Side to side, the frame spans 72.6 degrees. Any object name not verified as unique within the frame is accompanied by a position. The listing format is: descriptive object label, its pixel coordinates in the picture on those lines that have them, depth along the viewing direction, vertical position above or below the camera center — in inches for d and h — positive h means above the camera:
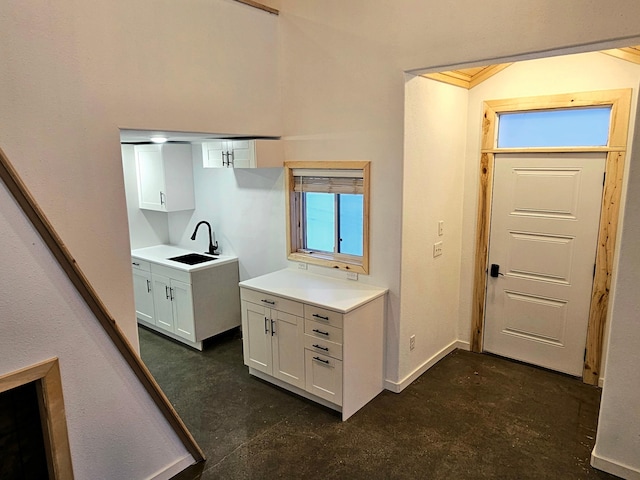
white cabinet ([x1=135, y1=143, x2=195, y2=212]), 189.2 +0.3
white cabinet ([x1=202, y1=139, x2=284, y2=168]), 149.7 +8.0
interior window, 143.9 -13.4
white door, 142.1 -27.9
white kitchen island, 127.3 -49.5
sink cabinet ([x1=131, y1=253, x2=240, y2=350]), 172.9 -50.4
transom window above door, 136.1 +14.9
